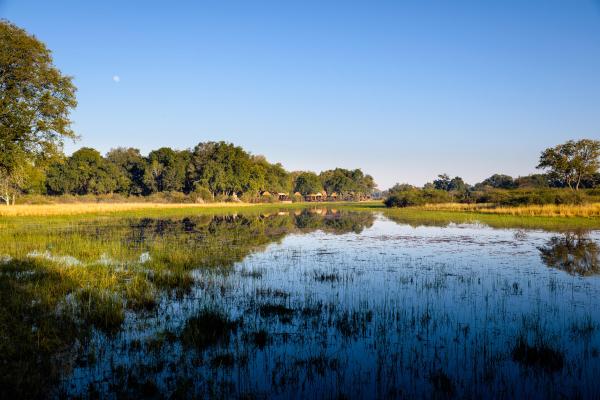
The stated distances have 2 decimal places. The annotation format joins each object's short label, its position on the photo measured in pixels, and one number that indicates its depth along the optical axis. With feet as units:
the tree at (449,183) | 579.07
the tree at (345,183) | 597.93
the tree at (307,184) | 558.56
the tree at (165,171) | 364.58
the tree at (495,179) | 575.38
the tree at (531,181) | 356.79
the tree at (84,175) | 337.72
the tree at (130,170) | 376.27
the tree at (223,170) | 355.77
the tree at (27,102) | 107.04
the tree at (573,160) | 250.37
